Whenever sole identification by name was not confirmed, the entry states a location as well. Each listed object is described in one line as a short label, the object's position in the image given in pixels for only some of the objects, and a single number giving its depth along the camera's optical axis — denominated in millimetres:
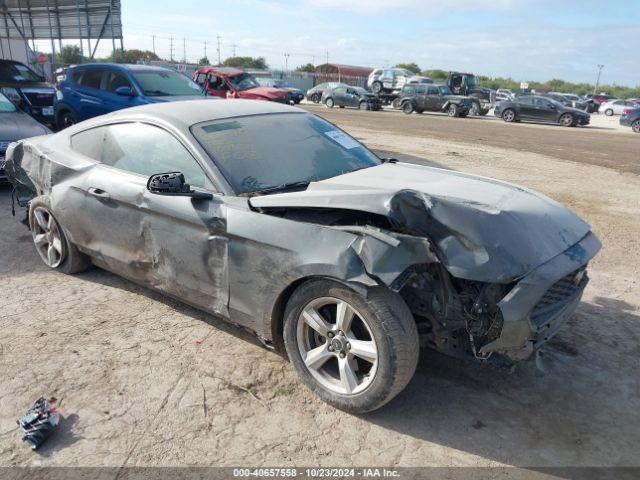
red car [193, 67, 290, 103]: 18047
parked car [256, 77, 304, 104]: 29750
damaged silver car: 2604
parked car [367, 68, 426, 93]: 37469
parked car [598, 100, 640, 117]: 38844
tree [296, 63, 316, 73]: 79156
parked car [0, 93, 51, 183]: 7102
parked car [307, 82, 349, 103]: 32250
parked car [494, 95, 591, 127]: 24547
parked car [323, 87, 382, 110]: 29516
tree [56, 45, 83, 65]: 30828
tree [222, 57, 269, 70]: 87781
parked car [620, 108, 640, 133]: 22859
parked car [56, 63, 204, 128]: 9625
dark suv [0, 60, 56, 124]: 11984
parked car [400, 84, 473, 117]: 27297
